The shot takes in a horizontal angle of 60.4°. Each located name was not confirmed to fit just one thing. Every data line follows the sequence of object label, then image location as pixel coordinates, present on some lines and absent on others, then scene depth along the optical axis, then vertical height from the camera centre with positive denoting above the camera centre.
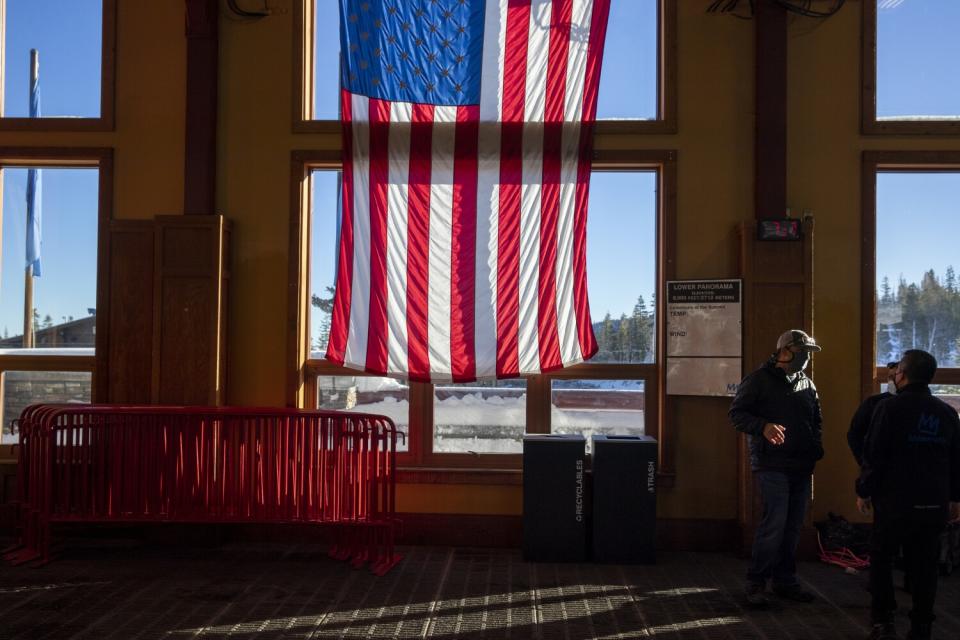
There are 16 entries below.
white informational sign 7.14 -0.08
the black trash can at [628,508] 6.80 -1.49
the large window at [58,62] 7.67 +2.45
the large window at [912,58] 7.39 +2.47
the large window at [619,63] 7.57 +2.44
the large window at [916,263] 7.42 +0.62
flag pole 7.80 +0.25
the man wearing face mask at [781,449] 5.62 -0.82
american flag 7.30 +1.31
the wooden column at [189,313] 7.30 +0.08
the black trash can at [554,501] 6.84 -1.46
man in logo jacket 4.71 -0.89
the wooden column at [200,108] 7.46 +1.94
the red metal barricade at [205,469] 6.55 -1.18
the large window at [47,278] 7.70 +0.39
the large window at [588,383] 7.52 -0.53
